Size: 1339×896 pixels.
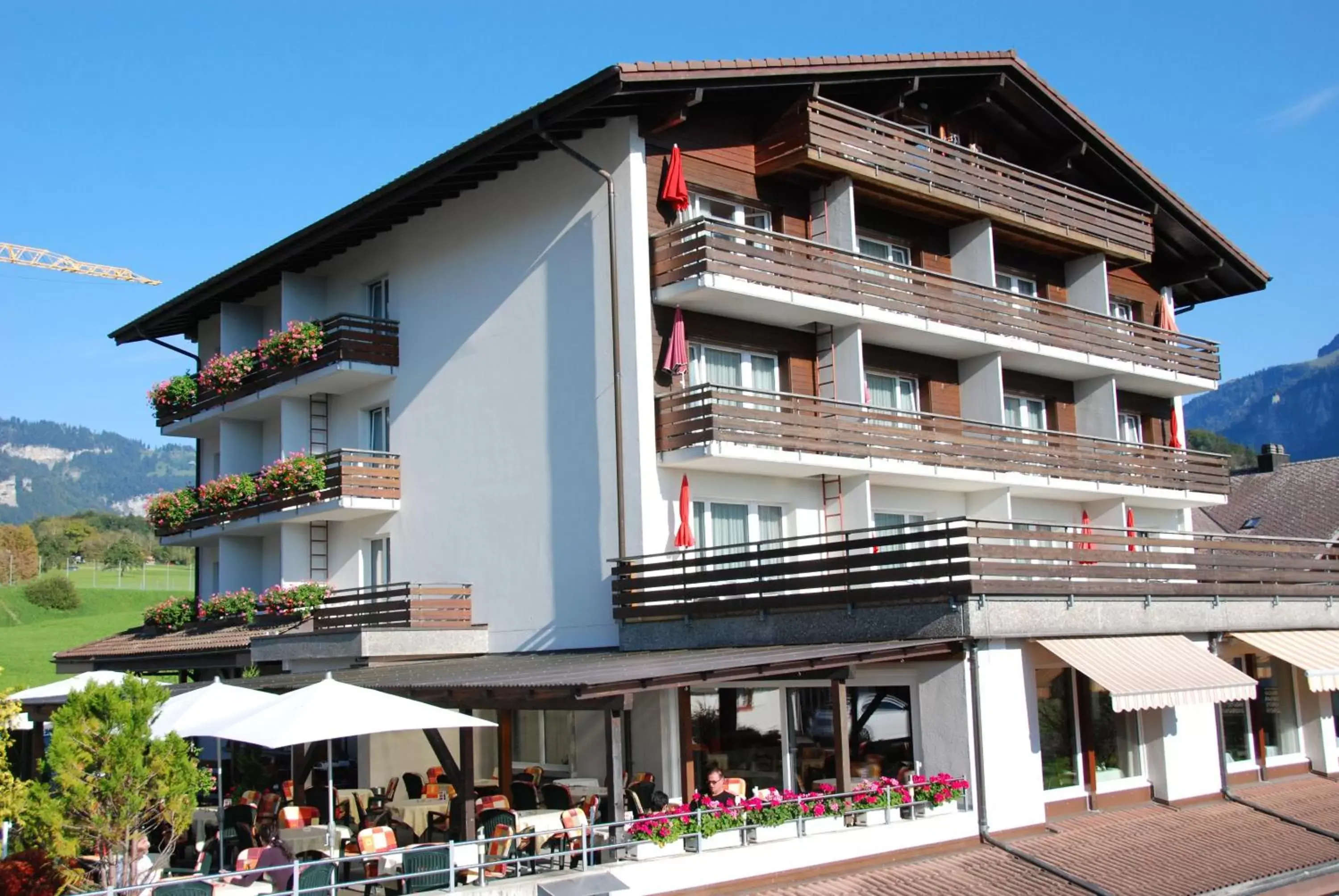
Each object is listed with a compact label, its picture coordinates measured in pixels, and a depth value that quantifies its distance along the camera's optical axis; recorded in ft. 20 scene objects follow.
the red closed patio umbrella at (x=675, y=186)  78.74
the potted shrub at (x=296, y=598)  97.76
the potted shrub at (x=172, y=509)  116.37
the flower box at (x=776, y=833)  55.47
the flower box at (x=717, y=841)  53.72
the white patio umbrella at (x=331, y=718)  53.42
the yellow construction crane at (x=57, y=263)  431.02
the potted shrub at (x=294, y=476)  97.86
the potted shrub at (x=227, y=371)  110.63
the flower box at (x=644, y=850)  52.65
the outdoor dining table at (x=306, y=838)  62.54
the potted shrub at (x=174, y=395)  121.80
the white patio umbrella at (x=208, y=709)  61.36
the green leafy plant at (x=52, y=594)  327.26
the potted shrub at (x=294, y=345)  101.14
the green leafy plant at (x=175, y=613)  115.65
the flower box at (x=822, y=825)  57.36
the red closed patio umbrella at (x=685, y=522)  76.33
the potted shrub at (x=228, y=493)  107.45
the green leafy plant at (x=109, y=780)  47.83
